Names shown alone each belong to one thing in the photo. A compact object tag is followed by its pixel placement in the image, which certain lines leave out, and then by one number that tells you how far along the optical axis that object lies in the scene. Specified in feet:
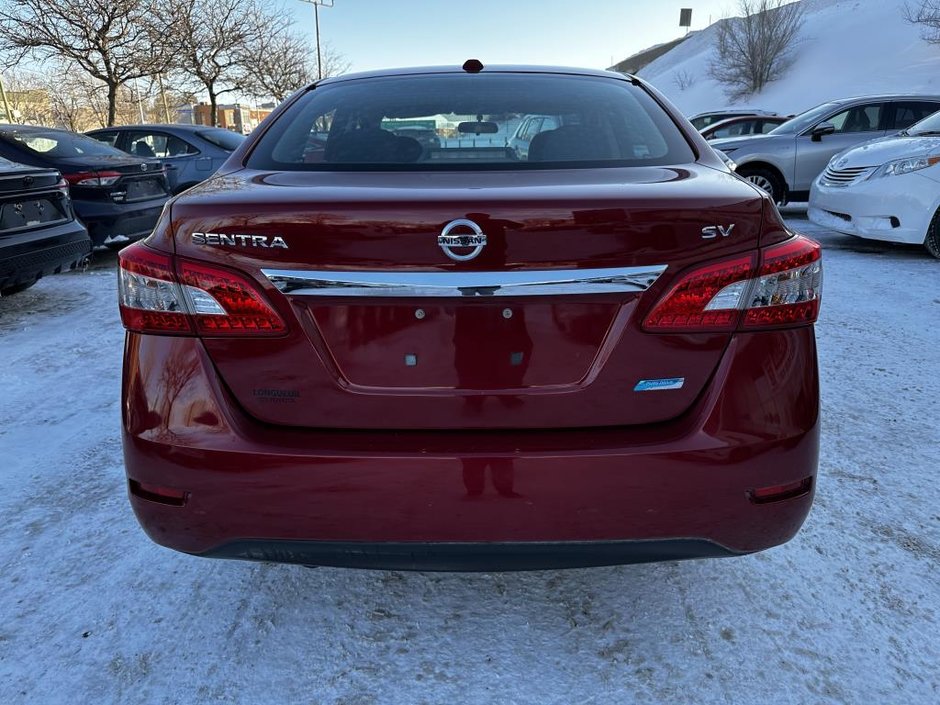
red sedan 4.67
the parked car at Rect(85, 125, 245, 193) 29.32
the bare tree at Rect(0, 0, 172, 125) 51.88
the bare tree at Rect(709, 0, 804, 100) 160.15
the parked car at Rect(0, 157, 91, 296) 15.61
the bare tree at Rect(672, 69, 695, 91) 203.41
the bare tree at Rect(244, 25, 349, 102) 79.48
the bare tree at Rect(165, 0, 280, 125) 62.23
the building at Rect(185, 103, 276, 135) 113.18
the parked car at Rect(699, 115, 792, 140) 41.81
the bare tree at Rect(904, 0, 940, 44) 119.14
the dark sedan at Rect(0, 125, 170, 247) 21.81
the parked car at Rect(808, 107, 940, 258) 20.11
